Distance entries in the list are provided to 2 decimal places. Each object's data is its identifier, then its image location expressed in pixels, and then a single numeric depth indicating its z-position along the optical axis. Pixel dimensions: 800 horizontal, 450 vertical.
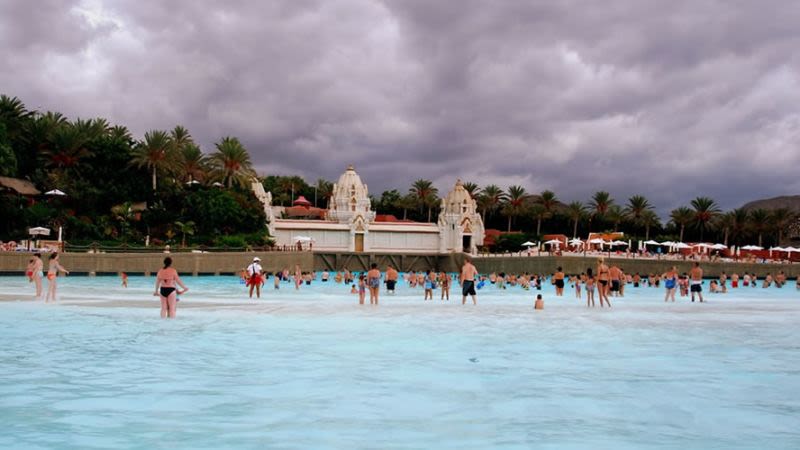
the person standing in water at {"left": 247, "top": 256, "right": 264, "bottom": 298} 27.00
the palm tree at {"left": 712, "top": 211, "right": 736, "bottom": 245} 88.62
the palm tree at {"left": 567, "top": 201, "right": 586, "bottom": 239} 97.57
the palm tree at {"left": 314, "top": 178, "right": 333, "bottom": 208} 117.69
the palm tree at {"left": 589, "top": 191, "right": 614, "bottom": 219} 101.12
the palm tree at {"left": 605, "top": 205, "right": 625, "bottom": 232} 96.97
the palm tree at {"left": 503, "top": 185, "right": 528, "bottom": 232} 101.75
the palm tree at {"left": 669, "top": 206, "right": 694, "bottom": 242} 93.00
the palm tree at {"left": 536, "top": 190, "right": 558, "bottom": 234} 101.39
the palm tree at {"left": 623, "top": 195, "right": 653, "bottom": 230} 97.75
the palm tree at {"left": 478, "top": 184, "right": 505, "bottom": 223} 102.19
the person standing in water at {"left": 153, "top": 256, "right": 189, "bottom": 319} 16.88
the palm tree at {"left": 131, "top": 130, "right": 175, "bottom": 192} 67.55
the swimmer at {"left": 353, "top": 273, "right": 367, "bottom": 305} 24.14
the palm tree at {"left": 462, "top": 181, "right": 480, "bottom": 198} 106.07
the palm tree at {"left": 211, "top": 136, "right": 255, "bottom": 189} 78.00
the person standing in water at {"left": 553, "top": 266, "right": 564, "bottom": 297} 33.59
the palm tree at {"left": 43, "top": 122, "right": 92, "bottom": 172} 65.75
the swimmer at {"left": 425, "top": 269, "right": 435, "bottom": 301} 29.05
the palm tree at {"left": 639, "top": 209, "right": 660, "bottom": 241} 95.38
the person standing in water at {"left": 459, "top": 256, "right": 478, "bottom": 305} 23.77
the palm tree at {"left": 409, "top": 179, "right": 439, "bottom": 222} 107.00
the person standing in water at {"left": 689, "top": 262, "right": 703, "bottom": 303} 28.20
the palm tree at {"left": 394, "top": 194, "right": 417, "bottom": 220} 106.94
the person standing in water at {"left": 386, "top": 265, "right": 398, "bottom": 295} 32.06
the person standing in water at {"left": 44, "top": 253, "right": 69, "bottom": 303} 20.79
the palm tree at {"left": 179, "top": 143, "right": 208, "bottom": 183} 74.75
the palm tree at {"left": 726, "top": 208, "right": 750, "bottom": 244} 87.94
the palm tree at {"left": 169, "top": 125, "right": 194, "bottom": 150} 75.25
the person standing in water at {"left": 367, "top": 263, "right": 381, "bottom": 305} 23.77
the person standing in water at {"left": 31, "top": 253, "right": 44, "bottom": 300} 22.05
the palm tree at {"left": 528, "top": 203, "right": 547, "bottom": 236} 98.31
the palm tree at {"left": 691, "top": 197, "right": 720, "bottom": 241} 92.00
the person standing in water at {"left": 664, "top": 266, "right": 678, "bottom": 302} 29.62
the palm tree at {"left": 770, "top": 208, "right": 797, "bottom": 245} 85.44
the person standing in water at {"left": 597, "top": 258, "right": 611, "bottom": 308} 24.26
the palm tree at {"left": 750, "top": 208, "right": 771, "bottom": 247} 86.57
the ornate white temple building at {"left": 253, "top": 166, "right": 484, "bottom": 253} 78.45
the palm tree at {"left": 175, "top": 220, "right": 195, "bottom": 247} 64.69
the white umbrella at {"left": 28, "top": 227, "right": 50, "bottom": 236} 51.48
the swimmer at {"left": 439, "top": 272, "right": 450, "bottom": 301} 28.80
